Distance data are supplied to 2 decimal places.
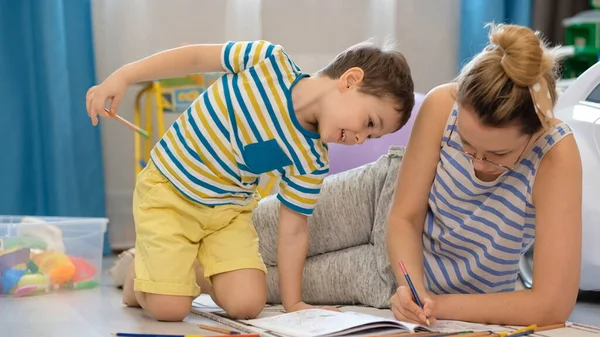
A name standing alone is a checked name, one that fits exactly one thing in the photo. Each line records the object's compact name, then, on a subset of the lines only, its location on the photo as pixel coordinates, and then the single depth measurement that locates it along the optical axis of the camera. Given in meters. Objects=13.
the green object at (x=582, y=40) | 4.71
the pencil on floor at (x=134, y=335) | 2.63
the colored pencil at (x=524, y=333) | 2.61
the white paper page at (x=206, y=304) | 3.06
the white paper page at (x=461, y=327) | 2.63
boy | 2.79
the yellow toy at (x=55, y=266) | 3.52
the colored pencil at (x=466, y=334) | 2.57
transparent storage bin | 3.45
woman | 2.56
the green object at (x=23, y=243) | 3.49
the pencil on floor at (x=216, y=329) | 2.71
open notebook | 2.57
